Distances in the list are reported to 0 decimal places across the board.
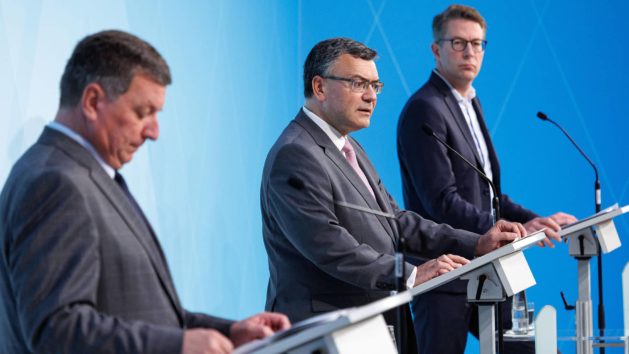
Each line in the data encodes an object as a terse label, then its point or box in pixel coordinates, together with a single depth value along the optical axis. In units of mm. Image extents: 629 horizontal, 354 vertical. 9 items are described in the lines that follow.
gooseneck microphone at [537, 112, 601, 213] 9797
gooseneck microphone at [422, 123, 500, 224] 7501
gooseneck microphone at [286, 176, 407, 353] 5602
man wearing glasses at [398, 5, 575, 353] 9000
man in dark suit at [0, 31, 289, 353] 4199
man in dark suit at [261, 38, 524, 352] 6867
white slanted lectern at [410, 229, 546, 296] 6445
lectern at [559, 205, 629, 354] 9156
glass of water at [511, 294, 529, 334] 9473
